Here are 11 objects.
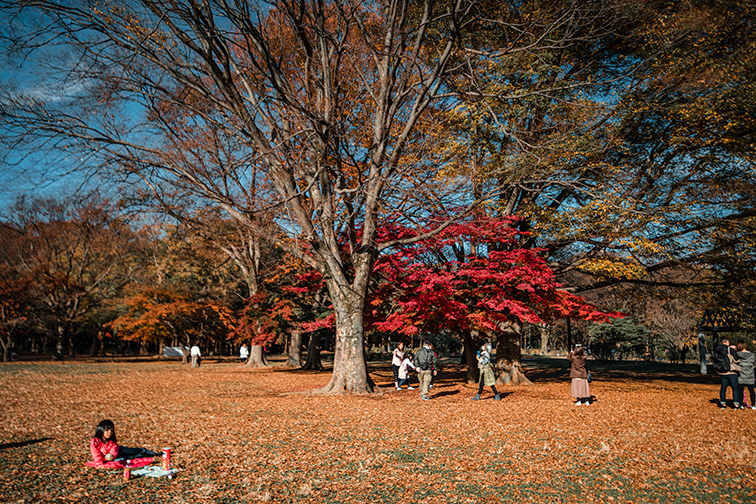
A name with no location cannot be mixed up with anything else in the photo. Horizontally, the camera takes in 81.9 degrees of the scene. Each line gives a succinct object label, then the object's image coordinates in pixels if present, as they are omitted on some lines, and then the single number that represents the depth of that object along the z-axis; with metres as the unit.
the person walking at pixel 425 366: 12.68
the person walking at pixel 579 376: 11.70
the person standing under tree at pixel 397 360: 14.71
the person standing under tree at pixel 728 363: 10.50
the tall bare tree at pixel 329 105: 10.58
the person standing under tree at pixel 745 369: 10.44
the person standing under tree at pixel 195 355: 26.62
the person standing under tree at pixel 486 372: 12.52
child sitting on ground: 5.24
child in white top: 14.31
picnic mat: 5.02
